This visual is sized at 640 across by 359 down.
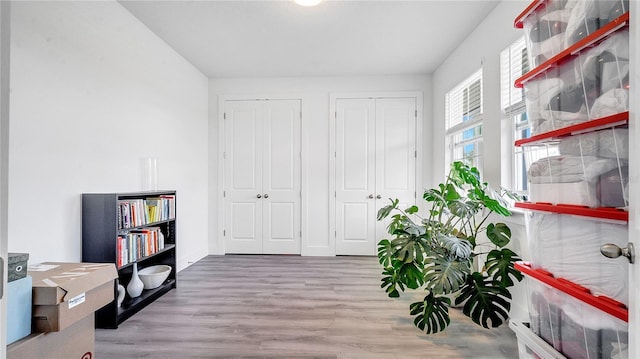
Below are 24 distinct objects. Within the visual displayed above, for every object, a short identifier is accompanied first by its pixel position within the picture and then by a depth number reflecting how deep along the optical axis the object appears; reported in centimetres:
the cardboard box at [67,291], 121
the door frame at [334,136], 403
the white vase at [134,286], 241
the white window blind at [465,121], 289
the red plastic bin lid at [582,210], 87
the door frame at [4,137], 56
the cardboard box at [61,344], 111
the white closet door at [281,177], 413
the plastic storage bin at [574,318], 92
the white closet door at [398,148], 404
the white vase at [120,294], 222
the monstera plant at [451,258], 182
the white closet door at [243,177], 416
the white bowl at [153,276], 258
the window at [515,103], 220
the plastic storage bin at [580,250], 90
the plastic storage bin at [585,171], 91
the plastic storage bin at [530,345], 115
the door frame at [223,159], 412
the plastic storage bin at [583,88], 90
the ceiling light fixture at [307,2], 233
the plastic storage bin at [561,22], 96
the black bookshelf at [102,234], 207
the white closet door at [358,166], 407
